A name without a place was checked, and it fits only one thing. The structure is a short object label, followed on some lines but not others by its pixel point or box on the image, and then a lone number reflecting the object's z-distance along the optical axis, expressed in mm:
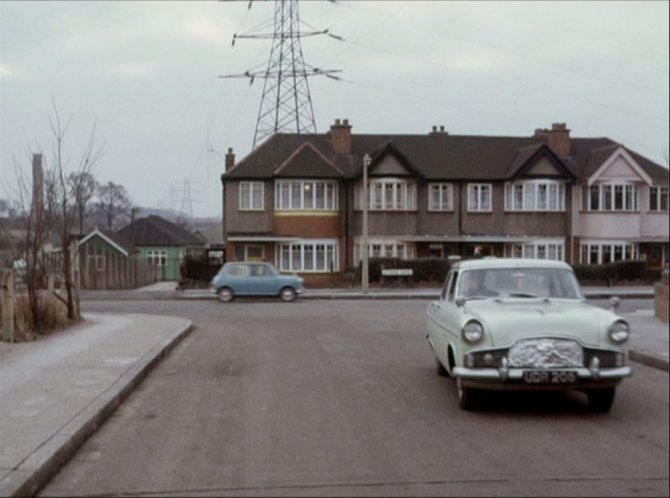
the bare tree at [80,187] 18875
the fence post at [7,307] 14805
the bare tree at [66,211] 17906
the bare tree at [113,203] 73125
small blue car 32750
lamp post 36094
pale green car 8430
